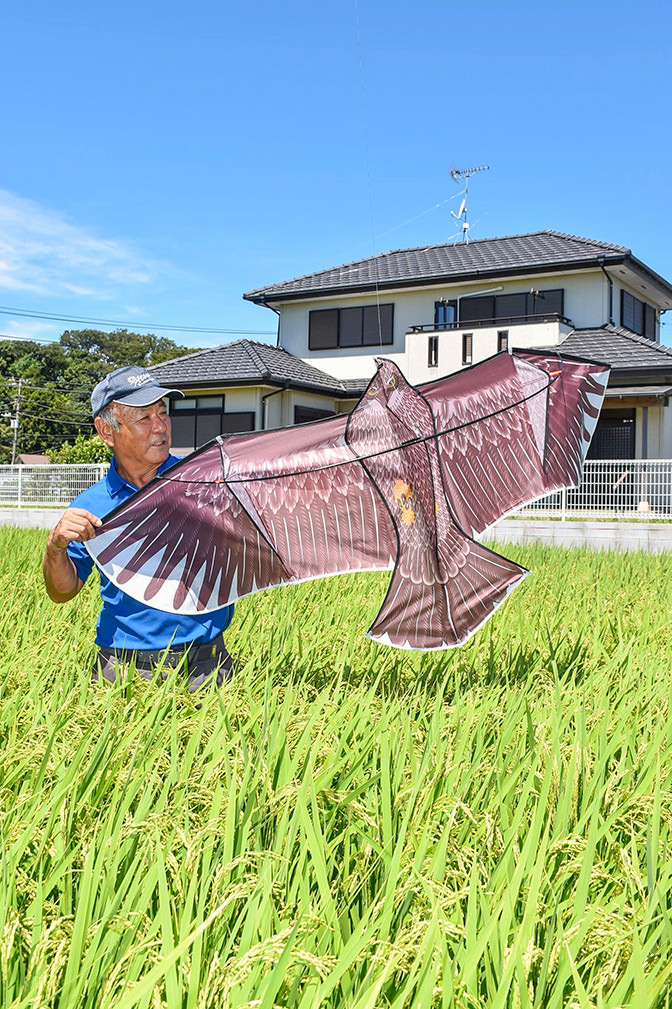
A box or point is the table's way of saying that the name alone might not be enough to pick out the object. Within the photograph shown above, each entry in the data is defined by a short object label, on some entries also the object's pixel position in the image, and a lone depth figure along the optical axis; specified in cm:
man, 267
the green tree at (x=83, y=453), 1959
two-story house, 1656
